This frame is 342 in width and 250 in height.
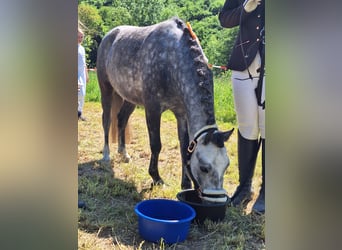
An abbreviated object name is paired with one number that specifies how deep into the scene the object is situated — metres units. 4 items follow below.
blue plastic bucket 2.09
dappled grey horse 2.33
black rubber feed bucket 2.29
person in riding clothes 2.42
